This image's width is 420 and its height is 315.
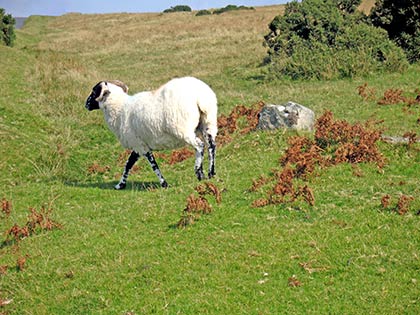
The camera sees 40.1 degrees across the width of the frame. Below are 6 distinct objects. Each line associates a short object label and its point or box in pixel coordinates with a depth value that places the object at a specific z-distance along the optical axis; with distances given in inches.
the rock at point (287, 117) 580.4
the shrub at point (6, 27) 1924.3
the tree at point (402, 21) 1029.8
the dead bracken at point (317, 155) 395.9
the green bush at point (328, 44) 957.2
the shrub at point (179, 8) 4336.1
